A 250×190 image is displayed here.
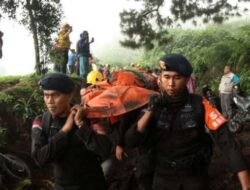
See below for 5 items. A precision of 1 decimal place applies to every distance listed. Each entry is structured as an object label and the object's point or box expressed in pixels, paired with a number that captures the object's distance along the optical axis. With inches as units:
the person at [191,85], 308.1
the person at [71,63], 497.4
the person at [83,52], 430.3
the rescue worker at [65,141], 105.3
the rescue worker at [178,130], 104.5
